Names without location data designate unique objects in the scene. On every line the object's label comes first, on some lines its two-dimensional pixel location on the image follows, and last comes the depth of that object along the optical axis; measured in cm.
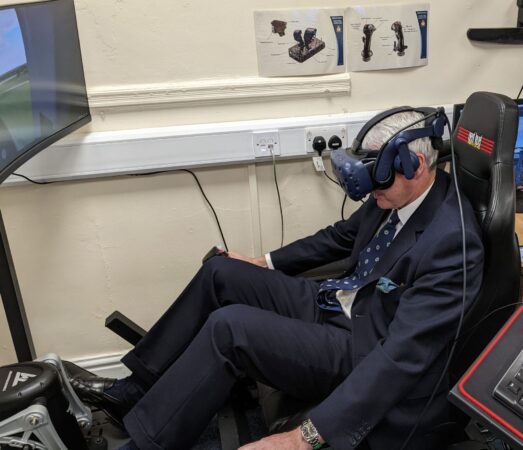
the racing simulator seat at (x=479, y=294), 98
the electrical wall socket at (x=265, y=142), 158
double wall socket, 161
